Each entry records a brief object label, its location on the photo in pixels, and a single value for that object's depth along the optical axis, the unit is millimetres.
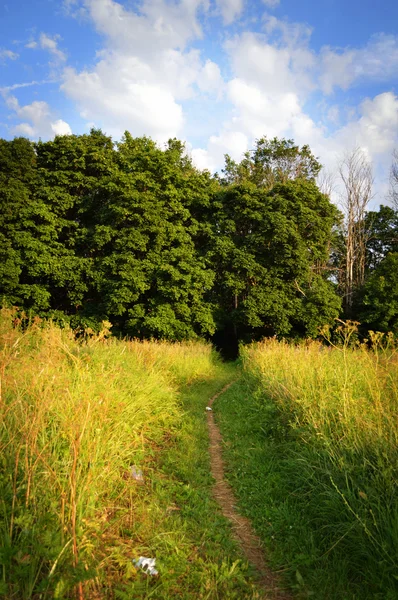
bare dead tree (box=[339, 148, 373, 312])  24406
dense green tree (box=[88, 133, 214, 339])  18391
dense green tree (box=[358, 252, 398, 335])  19953
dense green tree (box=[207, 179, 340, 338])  19656
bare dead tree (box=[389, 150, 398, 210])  25312
